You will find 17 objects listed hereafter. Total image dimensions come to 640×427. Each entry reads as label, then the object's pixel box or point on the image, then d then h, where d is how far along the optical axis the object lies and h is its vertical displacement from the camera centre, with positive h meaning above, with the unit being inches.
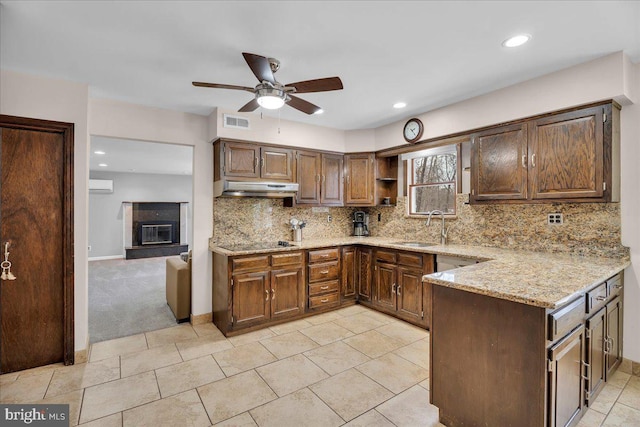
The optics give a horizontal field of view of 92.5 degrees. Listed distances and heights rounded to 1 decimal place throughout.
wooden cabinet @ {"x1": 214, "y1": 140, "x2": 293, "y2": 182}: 142.2 +25.3
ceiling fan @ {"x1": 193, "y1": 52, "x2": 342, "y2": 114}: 81.9 +37.1
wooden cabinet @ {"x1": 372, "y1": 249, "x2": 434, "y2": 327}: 135.1 -33.3
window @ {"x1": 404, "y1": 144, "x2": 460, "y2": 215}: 156.3 +18.5
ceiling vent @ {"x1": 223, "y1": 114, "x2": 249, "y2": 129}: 141.6 +42.8
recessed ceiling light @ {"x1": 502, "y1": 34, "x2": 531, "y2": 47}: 84.1 +48.8
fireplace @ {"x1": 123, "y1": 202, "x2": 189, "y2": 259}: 345.4 -18.7
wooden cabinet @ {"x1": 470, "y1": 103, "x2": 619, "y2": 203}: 95.6 +19.4
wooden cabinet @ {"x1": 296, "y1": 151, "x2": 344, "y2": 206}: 165.0 +19.6
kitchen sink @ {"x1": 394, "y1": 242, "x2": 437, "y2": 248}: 145.6 -15.3
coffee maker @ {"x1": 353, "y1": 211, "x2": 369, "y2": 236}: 193.0 -6.1
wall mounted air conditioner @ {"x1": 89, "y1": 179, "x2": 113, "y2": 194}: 325.5 +29.0
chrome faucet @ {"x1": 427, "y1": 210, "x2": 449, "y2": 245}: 150.8 -9.1
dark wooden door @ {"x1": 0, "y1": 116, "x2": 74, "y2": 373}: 102.0 -9.7
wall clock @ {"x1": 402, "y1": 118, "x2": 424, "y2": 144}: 149.9 +41.7
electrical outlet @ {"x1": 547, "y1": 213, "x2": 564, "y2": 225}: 114.6 -1.9
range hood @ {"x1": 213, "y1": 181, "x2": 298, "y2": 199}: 139.4 +11.6
